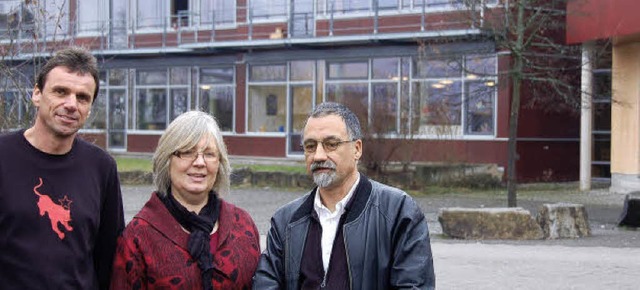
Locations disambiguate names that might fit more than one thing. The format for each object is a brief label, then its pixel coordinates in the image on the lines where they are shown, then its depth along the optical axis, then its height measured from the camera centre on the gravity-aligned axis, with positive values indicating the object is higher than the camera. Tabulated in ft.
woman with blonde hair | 12.75 -1.37
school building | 84.89 +6.18
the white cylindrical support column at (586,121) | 78.23 +1.17
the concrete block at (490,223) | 44.24 -4.31
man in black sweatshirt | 11.93 -0.78
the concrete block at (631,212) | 49.88 -4.21
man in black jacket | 12.78 -1.38
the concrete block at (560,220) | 45.21 -4.21
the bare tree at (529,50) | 60.49 +6.59
